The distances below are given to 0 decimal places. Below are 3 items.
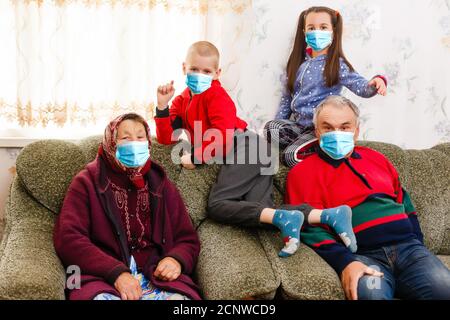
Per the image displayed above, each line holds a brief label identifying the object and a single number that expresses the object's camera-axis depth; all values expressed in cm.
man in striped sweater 160
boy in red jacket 185
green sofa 148
